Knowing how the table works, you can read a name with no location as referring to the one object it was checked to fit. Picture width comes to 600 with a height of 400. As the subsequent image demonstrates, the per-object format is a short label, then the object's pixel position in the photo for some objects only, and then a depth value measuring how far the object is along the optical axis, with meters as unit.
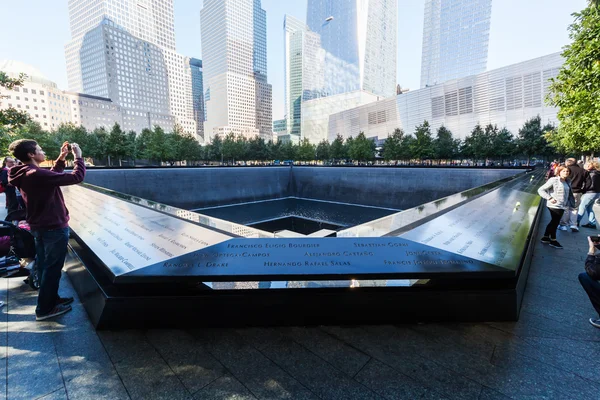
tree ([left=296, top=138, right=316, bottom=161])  56.66
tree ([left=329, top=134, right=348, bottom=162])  53.22
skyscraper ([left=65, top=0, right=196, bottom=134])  101.31
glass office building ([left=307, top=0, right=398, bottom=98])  100.94
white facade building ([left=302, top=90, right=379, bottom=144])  95.56
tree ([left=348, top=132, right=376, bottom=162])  50.03
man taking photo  2.80
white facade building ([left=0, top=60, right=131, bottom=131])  82.06
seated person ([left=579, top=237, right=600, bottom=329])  2.67
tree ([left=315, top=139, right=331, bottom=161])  56.75
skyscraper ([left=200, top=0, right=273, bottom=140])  132.88
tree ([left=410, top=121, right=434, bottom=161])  42.31
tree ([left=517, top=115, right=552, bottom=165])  36.09
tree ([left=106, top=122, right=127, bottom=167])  38.19
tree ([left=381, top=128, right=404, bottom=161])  45.80
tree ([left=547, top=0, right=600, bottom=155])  7.58
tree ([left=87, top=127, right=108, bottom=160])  37.91
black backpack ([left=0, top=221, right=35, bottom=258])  3.65
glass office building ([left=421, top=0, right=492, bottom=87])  91.19
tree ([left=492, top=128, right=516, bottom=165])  37.96
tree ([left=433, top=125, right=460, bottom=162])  42.44
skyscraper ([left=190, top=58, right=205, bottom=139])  177.00
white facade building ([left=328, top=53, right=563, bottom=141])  48.22
